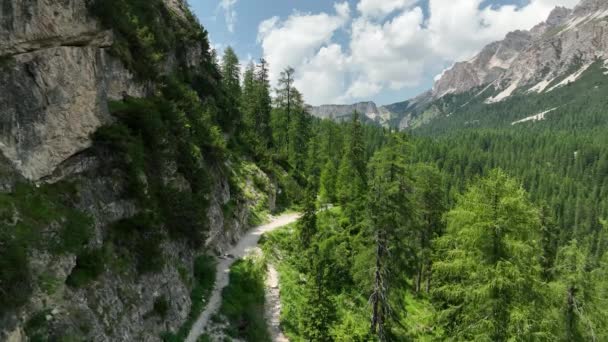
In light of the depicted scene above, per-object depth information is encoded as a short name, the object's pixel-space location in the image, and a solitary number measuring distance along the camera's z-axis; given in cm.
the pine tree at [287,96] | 5941
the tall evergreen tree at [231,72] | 6041
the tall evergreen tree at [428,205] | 3362
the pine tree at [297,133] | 6050
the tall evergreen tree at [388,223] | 2361
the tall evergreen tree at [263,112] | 5856
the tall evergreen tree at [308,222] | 3133
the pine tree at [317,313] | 1928
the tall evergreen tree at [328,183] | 4981
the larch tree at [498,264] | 1402
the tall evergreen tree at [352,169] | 4012
